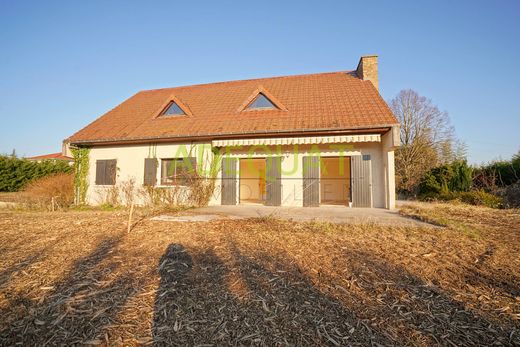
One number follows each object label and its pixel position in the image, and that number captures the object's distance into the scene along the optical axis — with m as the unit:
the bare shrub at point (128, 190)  13.47
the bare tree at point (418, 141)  23.70
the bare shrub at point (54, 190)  14.12
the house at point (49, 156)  43.02
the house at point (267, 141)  11.48
